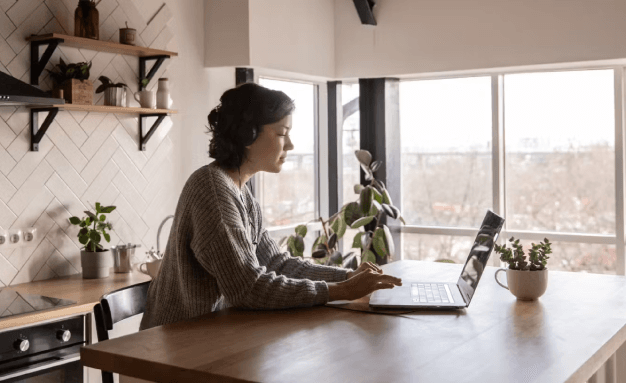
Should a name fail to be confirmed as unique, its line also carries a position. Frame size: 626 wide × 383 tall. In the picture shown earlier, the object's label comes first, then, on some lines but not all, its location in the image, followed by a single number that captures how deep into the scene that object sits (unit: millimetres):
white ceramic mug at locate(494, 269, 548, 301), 1970
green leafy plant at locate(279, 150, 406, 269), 4039
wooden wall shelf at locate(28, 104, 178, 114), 3002
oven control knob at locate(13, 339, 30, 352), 2379
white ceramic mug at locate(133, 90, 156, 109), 3367
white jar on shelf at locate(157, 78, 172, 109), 3453
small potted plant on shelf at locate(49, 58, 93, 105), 3020
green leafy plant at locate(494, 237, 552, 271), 2008
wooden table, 1323
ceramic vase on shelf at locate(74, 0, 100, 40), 3066
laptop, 1866
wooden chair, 1807
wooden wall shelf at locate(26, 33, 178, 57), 2925
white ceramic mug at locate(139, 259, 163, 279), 3148
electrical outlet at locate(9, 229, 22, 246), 2959
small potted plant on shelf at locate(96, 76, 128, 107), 3201
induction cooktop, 2451
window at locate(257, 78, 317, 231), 4291
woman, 1822
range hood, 2529
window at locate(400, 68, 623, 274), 3953
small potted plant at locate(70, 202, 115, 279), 3125
